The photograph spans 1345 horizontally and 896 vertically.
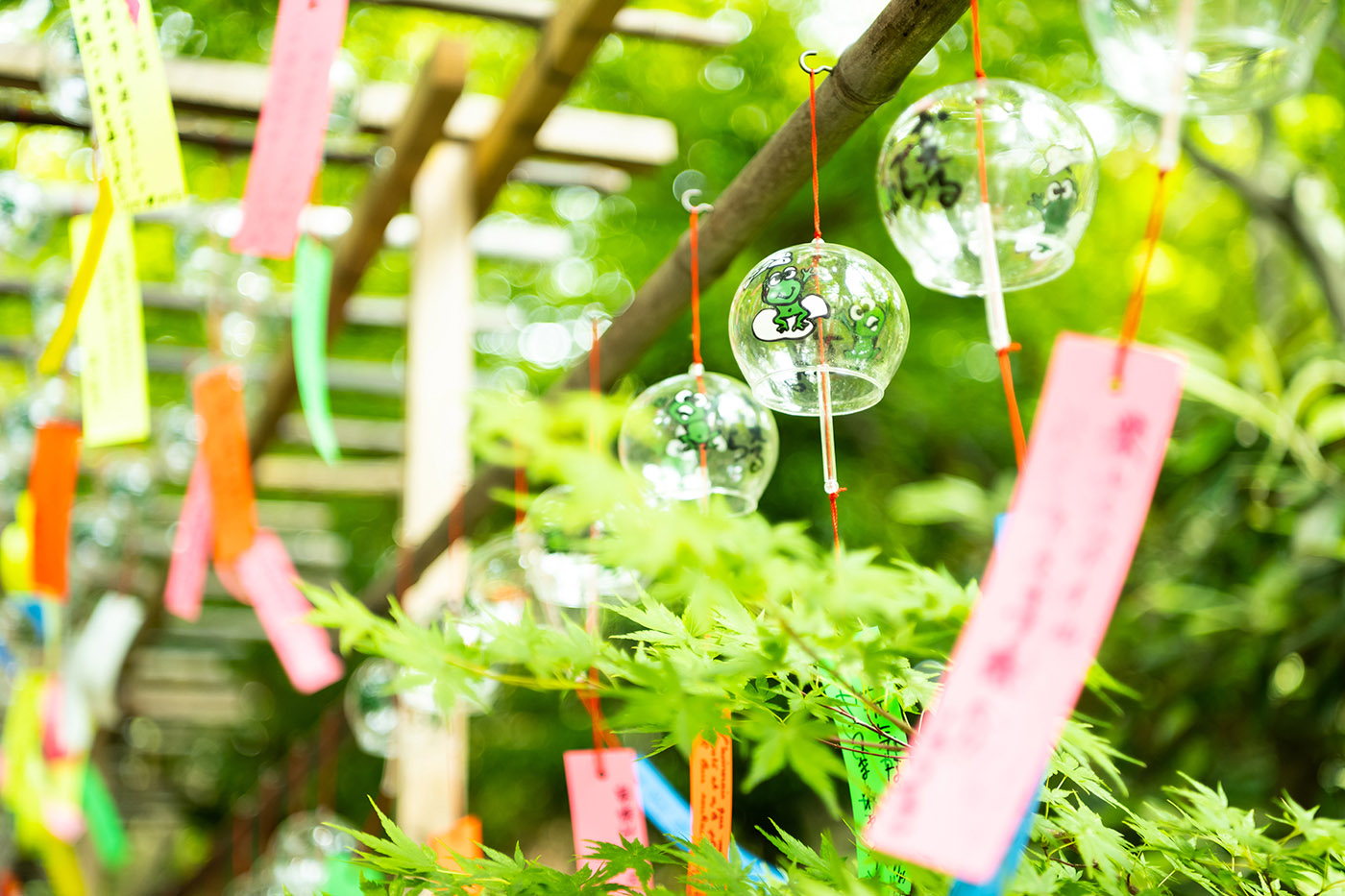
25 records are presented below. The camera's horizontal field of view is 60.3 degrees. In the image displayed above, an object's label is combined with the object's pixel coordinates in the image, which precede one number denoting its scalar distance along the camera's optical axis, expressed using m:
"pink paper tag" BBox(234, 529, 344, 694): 1.84
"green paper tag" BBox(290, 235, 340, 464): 1.60
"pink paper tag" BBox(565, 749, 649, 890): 1.19
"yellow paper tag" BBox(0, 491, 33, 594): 2.63
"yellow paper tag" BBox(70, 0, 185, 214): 1.08
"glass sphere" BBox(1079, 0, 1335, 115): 0.95
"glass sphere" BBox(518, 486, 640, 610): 1.37
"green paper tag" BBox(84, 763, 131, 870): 4.02
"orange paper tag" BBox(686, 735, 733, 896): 0.97
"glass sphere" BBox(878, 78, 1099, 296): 0.88
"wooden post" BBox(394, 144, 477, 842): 2.26
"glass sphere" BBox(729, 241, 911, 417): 0.90
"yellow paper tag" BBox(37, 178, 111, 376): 1.20
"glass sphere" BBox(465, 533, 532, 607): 1.67
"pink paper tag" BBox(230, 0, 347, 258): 1.14
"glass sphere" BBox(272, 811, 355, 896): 2.65
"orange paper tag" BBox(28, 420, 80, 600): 1.91
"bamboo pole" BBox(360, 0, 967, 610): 0.87
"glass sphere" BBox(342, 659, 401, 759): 2.34
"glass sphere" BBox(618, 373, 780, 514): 1.11
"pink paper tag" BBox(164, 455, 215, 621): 2.04
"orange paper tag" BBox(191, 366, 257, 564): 1.85
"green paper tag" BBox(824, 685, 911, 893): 0.88
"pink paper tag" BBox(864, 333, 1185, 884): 0.53
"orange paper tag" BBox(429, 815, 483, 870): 1.58
